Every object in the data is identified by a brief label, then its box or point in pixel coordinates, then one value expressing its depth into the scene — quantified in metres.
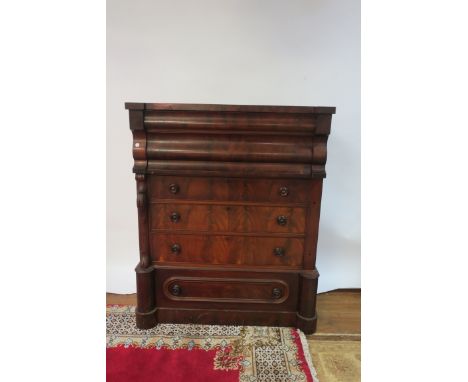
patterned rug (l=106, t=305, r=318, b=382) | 1.47
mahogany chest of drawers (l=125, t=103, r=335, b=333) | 1.55
